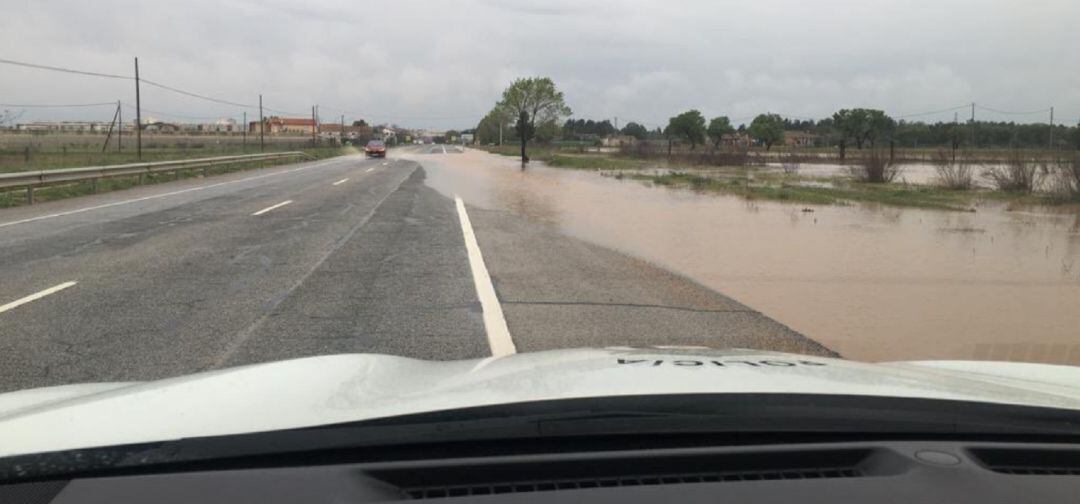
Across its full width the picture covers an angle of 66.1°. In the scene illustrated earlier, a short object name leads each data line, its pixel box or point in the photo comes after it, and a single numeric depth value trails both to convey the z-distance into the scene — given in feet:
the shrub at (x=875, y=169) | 103.45
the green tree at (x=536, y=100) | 282.97
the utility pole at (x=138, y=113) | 153.70
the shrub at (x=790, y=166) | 131.44
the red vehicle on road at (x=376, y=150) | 227.61
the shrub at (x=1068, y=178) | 72.33
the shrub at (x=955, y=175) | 93.45
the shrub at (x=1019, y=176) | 85.76
